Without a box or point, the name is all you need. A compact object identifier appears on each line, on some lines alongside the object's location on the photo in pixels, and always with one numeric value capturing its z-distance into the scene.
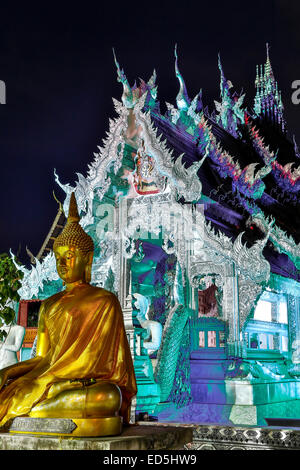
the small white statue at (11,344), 6.20
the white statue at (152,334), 7.68
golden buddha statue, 3.09
